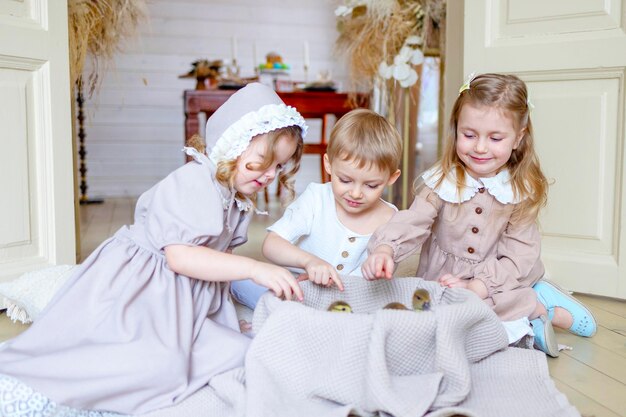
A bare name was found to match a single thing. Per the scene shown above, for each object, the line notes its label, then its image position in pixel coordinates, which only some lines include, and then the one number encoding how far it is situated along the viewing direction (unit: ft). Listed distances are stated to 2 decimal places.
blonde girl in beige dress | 5.66
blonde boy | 5.44
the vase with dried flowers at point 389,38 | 10.75
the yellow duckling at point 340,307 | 4.87
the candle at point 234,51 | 14.02
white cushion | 6.08
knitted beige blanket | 3.91
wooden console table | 12.79
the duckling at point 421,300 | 5.03
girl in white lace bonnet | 4.03
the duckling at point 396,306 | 4.77
